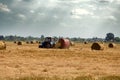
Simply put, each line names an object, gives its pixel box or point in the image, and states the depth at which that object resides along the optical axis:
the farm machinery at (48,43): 46.03
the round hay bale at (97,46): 45.56
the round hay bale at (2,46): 38.57
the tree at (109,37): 194.02
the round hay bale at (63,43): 45.94
